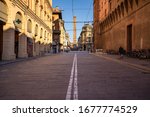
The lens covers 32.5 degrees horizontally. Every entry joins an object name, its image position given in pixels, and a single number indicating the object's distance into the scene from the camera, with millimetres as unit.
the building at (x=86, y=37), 153300
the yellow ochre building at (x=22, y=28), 27078
